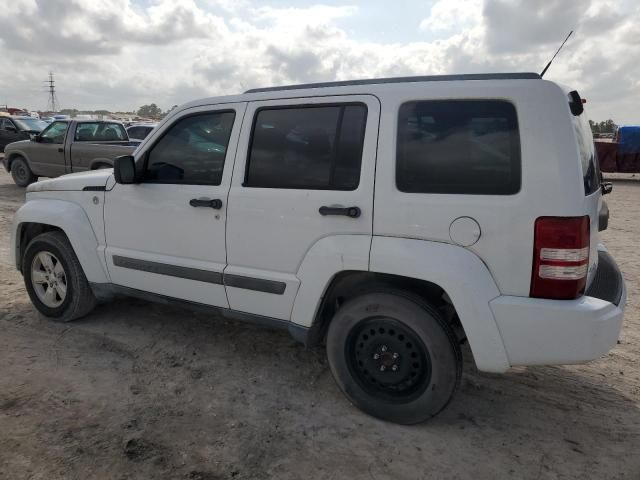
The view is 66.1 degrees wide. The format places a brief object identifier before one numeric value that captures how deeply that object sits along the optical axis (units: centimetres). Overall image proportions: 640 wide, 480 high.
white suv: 244
